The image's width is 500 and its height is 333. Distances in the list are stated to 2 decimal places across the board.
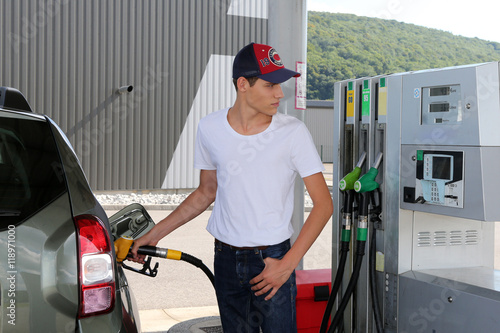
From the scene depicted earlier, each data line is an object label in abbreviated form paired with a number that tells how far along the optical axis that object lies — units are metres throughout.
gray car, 1.96
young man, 2.56
